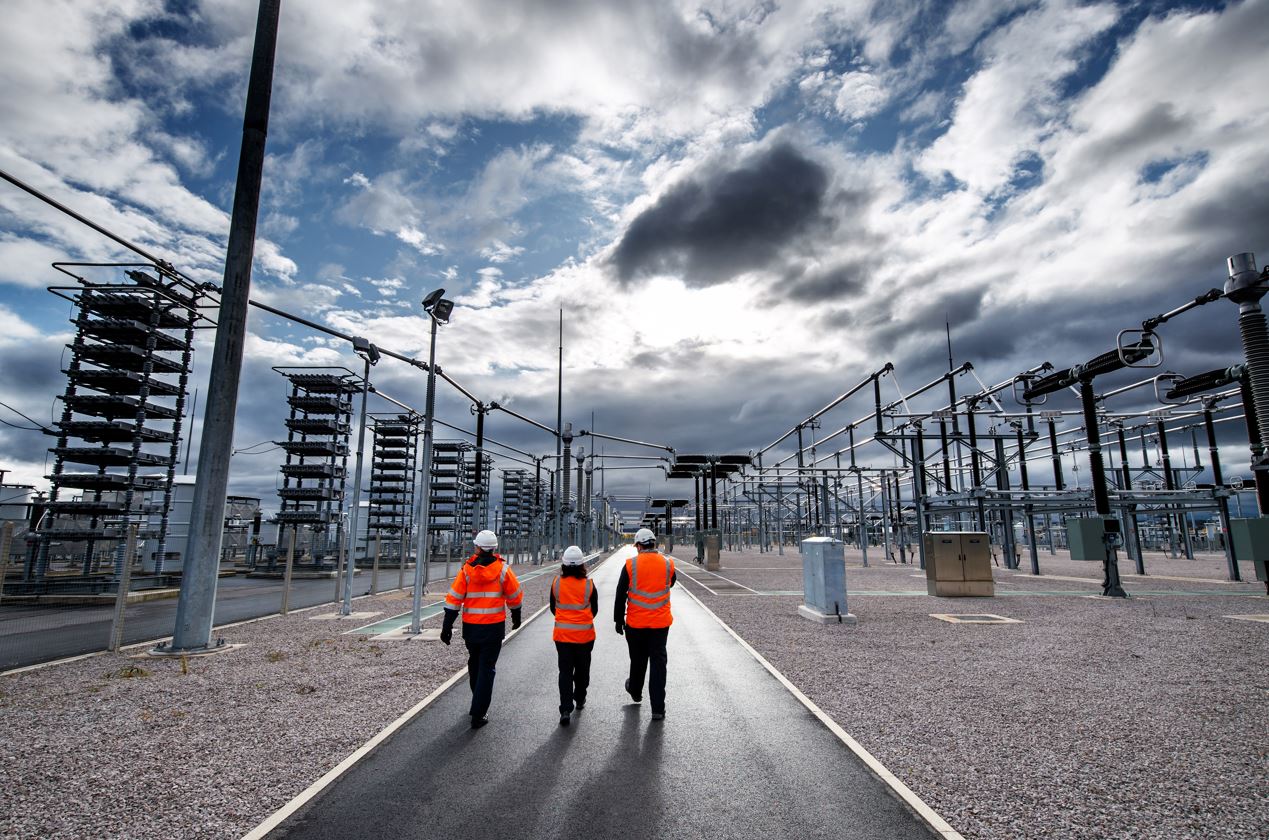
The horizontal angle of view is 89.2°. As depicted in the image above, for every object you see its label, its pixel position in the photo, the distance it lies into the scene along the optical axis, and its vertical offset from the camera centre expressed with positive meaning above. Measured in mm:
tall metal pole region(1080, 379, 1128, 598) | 18375 +1470
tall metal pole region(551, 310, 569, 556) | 34938 +3650
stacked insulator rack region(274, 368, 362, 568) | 44000 +5581
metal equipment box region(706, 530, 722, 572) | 35000 -1211
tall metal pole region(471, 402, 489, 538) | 27647 +4595
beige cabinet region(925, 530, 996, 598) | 18719 -1075
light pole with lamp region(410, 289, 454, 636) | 13502 +2590
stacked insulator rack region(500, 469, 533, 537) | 108188 +4793
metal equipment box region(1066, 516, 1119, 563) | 19116 -261
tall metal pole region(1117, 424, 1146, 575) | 26875 +2730
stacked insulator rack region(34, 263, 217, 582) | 27203 +5710
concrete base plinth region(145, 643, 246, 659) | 10812 -2051
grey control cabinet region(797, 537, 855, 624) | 14109 -1181
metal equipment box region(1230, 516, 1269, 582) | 16344 -397
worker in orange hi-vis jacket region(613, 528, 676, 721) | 7473 -941
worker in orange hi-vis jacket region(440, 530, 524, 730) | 6988 -877
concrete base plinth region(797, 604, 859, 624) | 13906 -1922
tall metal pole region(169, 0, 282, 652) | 11273 +2870
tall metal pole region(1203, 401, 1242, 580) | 23234 -64
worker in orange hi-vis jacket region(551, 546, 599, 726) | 7203 -1003
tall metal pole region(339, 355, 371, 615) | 16094 +501
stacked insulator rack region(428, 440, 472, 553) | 63838 +4605
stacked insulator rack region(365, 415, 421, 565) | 56656 +4860
